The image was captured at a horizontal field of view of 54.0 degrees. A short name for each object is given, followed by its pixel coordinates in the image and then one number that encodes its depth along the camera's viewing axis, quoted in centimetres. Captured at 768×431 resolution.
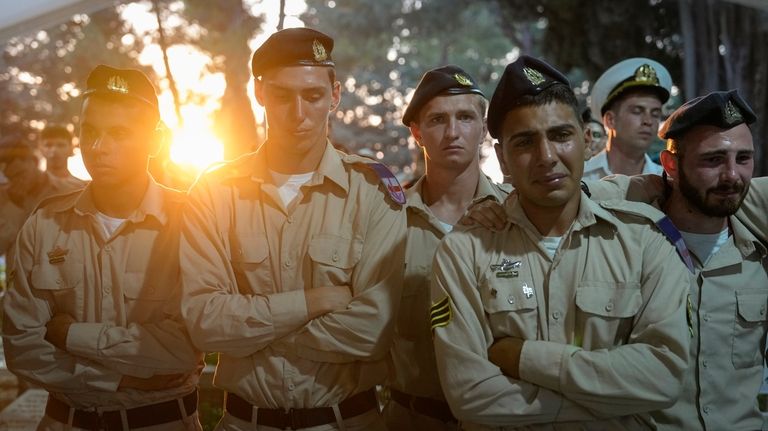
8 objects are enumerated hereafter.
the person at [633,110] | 434
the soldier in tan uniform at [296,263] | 265
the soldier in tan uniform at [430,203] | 306
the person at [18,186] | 477
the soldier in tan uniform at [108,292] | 285
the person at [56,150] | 579
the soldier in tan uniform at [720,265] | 255
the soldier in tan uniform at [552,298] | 226
